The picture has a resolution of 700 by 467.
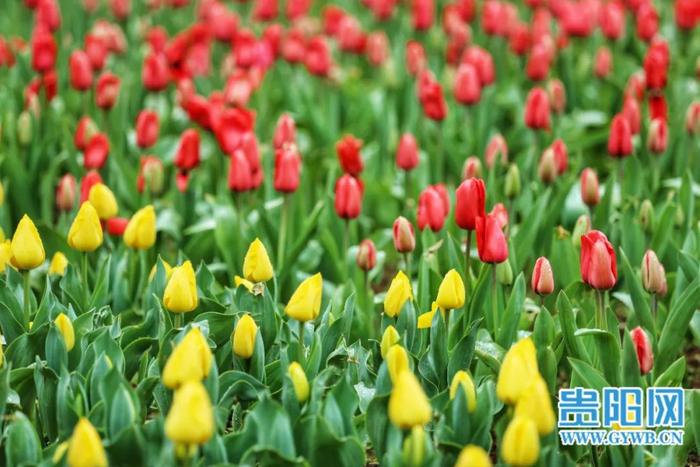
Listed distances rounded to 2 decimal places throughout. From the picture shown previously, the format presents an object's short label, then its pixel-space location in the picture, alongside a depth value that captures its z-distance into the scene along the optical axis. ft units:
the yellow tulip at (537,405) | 16.19
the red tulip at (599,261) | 20.35
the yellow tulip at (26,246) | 20.62
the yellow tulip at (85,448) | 15.58
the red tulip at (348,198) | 25.17
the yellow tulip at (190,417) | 15.05
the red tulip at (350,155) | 27.58
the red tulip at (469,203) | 22.24
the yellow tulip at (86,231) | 22.04
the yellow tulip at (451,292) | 20.20
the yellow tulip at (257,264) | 20.97
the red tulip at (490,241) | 21.27
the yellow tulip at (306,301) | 19.39
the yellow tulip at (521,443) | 15.64
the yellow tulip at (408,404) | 15.85
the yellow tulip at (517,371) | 16.94
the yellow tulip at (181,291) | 19.72
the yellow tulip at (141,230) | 23.53
